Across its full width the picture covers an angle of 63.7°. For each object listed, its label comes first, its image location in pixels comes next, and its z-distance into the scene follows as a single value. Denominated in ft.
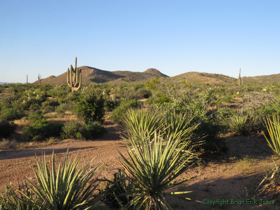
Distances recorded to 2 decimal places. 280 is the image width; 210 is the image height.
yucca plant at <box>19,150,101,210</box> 9.98
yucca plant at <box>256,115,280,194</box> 15.50
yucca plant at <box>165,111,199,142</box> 21.06
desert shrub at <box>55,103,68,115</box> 58.23
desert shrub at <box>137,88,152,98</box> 92.04
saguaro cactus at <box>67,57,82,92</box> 78.18
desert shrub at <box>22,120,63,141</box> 33.71
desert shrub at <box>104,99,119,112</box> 62.90
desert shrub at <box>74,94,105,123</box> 44.60
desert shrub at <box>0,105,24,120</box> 47.98
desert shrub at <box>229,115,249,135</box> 33.45
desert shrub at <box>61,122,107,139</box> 34.71
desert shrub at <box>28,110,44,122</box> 45.94
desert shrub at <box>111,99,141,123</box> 46.98
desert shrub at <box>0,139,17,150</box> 28.04
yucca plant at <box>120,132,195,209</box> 11.92
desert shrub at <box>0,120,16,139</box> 34.52
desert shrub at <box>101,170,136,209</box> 13.00
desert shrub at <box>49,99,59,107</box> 73.42
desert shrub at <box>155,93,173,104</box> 48.26
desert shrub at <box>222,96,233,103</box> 74.52
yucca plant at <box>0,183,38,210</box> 9.51
